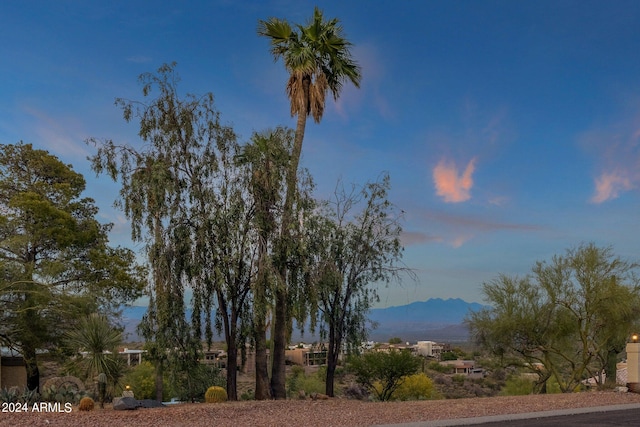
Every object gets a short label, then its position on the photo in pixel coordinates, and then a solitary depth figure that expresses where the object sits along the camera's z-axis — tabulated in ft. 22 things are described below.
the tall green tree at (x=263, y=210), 61.87
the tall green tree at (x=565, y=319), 87.97
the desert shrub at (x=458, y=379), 210.22
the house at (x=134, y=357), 177.67
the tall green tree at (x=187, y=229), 62.69
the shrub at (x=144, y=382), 141.69
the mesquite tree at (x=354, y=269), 78.07
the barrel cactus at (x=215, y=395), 63.05
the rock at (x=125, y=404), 53.42
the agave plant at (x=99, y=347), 57.52
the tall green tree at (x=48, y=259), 81.25
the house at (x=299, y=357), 240.12
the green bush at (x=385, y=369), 122.64
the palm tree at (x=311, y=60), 75.20
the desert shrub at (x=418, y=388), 155.40
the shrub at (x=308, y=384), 102.65
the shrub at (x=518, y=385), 127.75
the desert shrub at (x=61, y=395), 57.58
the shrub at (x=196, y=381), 65.62
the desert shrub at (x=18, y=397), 54.90
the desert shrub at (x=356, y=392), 132.64
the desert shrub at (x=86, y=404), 53.57
